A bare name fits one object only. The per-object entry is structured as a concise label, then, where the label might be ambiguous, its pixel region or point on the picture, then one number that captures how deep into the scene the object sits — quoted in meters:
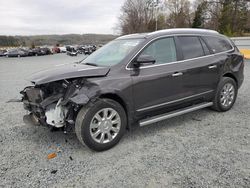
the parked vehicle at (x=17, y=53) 32.97
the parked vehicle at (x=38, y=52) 35.02
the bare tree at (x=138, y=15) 52.84
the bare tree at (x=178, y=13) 47.16
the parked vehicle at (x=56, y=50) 40.96
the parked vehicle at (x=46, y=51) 36.00
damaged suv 2.78
